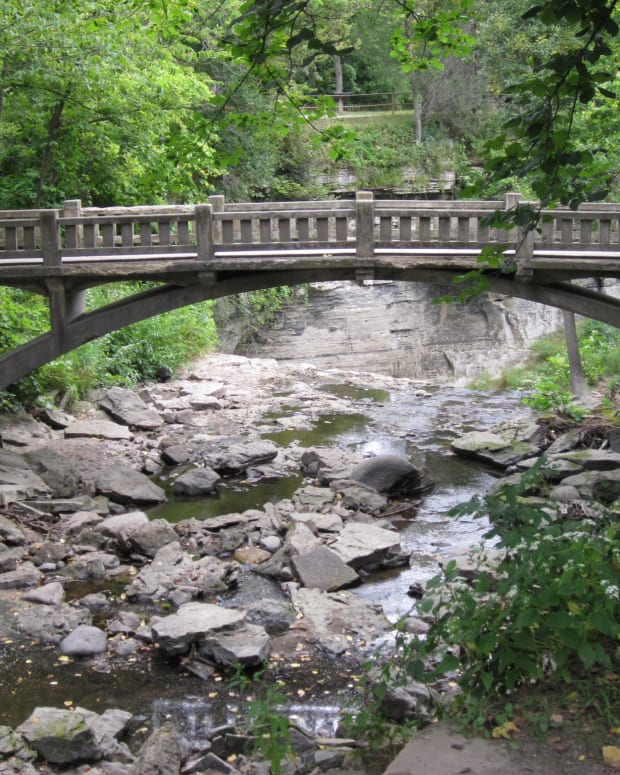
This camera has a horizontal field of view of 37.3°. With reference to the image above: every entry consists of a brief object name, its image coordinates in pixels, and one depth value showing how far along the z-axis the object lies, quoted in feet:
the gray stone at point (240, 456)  48.60
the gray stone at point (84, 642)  27.68
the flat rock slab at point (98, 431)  50.65
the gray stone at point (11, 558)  33.91
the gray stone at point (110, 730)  21.39
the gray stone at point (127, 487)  42.42
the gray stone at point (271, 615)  29.50
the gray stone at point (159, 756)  19.57
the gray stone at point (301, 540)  34.91
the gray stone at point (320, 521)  38.24
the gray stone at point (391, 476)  44.55
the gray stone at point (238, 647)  26.40
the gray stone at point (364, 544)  34.47
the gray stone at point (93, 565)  33.73
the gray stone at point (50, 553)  34.76
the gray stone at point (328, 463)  46.34
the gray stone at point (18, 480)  40.34
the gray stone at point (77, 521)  37.42
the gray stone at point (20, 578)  32.35
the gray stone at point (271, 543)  36.45
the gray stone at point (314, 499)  41.42
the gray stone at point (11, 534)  35.99
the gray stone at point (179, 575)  32.12
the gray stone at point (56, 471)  42.45
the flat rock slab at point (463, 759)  14.02
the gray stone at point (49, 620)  28.86
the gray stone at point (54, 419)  52.37
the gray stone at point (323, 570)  32.63
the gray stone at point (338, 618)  28.45
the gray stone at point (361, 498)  41.81
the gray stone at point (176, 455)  50.24
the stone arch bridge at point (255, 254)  39.45
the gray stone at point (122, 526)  36.29
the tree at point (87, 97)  41.47
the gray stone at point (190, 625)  27.07
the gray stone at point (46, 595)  31.01
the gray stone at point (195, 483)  44.60
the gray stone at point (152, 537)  35.91
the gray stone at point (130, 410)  56.80
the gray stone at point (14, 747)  20.70
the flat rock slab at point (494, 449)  49.98
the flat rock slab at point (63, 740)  20.93
